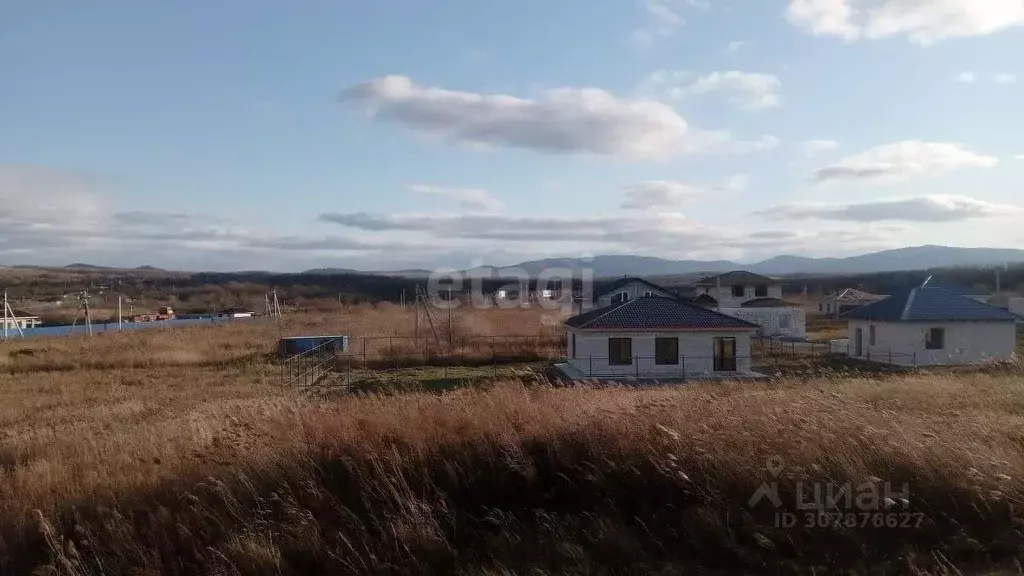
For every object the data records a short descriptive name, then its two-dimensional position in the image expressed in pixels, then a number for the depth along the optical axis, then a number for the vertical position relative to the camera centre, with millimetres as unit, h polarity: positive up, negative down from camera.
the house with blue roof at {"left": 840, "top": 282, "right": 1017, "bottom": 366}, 31781 -2601
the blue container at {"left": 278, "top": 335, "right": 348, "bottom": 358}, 37312 -3360
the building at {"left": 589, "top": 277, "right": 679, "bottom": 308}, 43656 -793
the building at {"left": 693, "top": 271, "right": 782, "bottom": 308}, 60056 -972
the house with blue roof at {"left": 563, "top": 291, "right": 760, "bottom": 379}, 28891 -2786
